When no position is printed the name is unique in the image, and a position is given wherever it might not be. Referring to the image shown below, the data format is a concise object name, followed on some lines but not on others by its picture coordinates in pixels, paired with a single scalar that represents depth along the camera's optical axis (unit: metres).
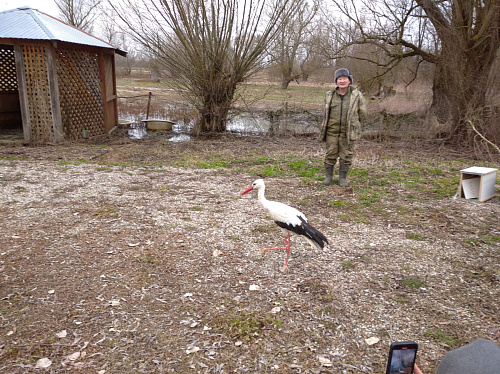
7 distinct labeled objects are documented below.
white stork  3.92
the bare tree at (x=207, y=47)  11.80
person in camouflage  6.52
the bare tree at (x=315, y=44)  12.99
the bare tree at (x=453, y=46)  10.08
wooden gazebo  10.06
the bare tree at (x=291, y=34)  12.38
